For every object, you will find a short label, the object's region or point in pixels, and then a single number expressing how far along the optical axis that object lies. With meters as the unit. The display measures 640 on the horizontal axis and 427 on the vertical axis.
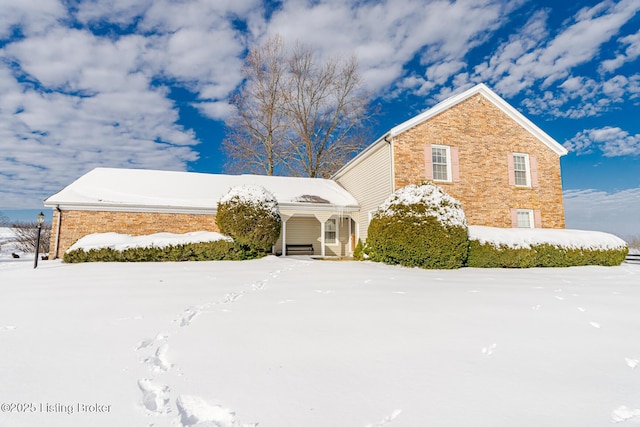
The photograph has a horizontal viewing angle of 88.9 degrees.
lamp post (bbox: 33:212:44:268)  9.68
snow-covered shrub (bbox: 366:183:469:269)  9.02
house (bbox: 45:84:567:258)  13.05
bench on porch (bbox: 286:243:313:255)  16.81
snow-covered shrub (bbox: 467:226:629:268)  9.75
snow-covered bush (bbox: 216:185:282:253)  11.31
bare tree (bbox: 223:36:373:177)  24.23
